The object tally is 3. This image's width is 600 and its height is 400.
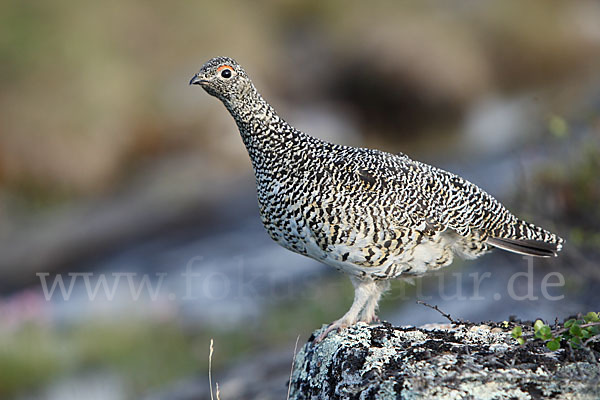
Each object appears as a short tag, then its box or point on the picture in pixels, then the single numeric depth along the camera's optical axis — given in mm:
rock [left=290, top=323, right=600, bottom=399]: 7180
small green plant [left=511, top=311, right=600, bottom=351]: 7457
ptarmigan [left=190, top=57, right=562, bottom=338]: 10727
